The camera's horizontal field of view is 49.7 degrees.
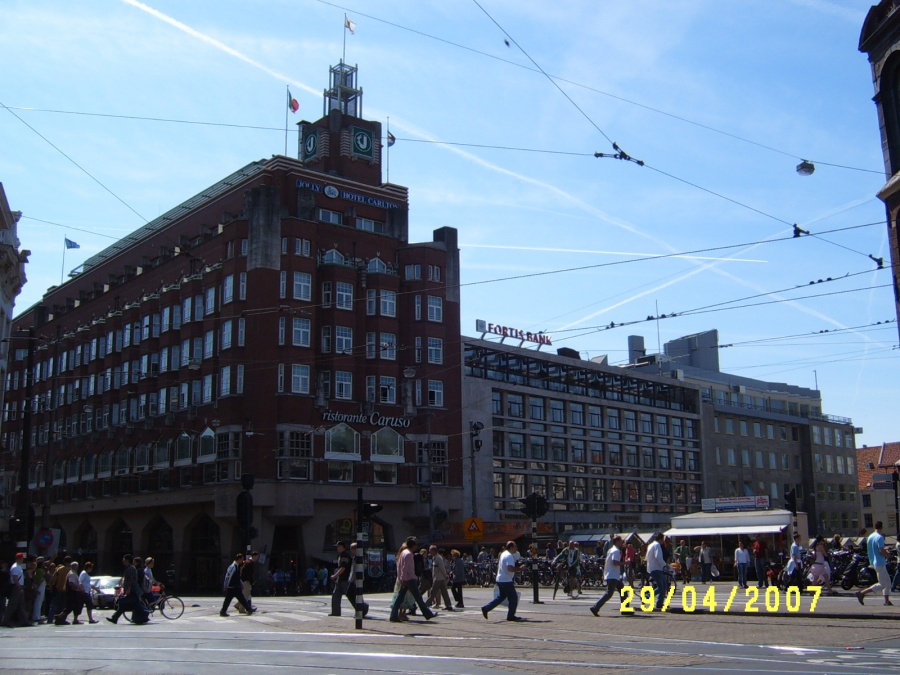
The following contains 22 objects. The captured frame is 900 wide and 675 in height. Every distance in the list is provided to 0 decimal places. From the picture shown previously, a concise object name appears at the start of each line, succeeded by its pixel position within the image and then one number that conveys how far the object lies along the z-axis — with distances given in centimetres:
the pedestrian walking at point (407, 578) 1880
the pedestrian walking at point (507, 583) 1884
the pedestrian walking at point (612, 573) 1947
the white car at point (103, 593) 3244
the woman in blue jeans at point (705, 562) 3303
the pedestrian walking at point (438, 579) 2239
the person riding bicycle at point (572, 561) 2947
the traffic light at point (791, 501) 3459
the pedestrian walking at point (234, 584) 2392
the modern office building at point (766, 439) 8512
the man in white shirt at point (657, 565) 1988
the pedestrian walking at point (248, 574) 2366
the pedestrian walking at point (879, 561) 1992
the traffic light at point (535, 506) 2667
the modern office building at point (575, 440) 6431
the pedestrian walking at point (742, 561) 2802
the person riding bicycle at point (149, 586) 2462
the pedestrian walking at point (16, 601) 2250
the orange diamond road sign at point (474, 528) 4194
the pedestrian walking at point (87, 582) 2441
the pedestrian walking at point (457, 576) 2347
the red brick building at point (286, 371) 5256
